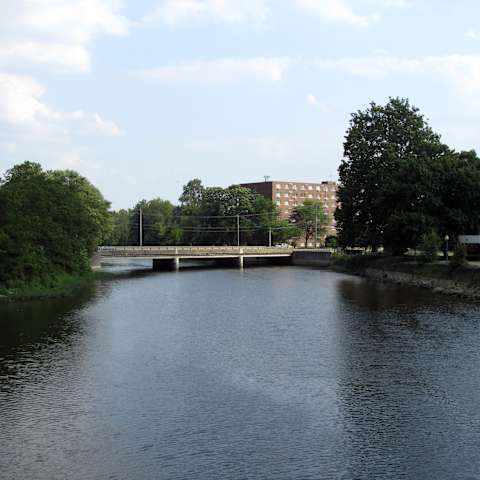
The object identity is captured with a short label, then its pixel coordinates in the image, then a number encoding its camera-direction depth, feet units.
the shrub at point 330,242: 530.68
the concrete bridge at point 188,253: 405.39
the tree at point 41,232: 207.92
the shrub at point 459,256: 236.02
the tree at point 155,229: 628.69
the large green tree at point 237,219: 557.74
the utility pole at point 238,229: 534.33
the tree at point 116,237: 588.05
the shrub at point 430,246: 259.19
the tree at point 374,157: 313.94
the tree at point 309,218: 597.93
